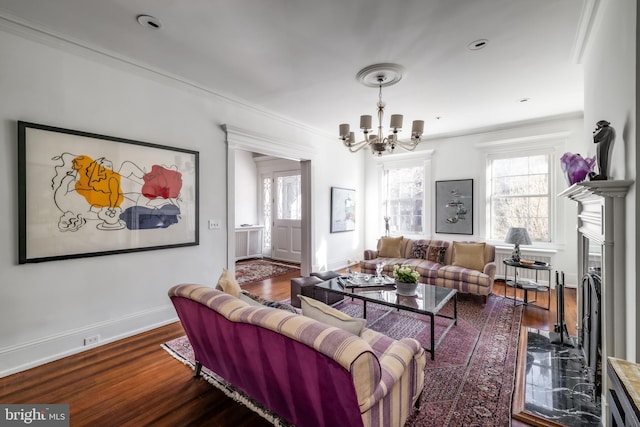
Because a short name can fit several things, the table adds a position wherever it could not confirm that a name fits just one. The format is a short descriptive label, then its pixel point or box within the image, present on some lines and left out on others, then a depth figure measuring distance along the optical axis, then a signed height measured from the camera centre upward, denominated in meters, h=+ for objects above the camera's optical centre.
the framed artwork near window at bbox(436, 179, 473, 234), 5.43 +0.12
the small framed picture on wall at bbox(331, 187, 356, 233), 5.82 +0.06
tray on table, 3.32 -0.84
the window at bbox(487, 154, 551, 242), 4.84 +0.30
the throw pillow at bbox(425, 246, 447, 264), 4.72 -0.70
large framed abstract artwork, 2.37 +0.18
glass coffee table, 2.63 -0.89
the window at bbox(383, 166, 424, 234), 6.12 +0.31
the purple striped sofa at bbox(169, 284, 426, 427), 1.17 -0.77
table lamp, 3.91 -0.36
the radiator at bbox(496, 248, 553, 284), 4.74 -1.01
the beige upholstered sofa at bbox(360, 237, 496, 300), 4.00 -0.81
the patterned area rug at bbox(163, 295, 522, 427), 1.86 -1.31
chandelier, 2.86 +0.92
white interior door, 7.03 -0.11
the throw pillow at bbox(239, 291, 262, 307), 2.05 -0.64
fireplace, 1.58 -0.38
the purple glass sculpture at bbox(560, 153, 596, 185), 2.14 +0.35
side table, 3.72 -0.99
